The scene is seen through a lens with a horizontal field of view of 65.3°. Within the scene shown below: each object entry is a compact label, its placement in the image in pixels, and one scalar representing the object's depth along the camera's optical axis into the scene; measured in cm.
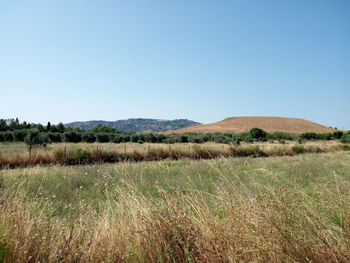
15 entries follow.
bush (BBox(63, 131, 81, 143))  4747
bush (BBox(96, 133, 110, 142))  5031
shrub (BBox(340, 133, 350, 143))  5181
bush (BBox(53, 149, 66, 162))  1856
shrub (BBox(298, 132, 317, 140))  6954
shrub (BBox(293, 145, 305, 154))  2942
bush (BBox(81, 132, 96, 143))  4903
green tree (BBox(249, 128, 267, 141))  6435
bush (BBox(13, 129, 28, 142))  4609
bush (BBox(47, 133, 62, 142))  4615
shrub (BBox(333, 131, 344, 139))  6723
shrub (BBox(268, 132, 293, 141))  6684
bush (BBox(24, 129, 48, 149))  3429
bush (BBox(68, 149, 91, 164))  1888
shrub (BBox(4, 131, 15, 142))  4652
